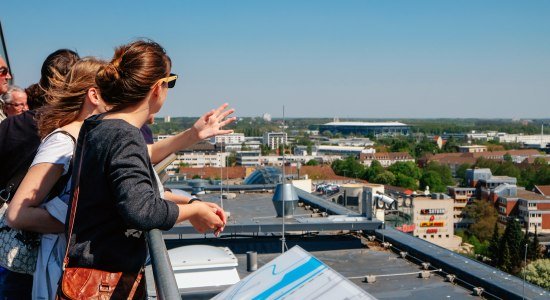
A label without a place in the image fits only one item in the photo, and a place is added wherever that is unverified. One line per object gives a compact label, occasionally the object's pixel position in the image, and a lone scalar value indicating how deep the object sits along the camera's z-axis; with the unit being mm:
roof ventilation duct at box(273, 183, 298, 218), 11367
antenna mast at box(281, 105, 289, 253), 11339
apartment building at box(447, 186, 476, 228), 72375
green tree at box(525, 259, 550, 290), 28539
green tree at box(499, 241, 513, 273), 39156
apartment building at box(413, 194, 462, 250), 56509
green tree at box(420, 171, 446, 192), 90556
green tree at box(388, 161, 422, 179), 96056
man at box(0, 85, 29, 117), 4121
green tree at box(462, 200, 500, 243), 61531
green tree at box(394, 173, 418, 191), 90062
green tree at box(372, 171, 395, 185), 90938
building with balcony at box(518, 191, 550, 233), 70188
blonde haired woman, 2331
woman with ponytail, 1960
